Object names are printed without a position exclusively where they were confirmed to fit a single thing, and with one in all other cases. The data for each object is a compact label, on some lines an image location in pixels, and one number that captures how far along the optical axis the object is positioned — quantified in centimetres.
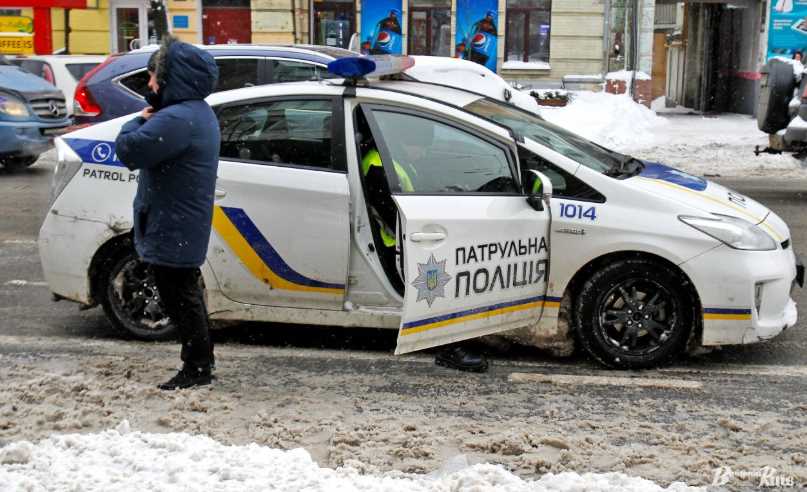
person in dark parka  500
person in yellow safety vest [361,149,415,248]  584
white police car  562
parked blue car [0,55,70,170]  1432
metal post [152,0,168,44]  1525
